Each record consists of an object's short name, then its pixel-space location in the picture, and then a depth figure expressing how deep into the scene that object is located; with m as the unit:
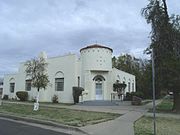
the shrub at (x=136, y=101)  16.99
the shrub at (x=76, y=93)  17.95
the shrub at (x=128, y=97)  22.47
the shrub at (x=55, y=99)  19.33
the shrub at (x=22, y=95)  21.64
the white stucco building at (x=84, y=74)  18.86
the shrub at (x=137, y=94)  22.65
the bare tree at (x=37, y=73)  13.00
